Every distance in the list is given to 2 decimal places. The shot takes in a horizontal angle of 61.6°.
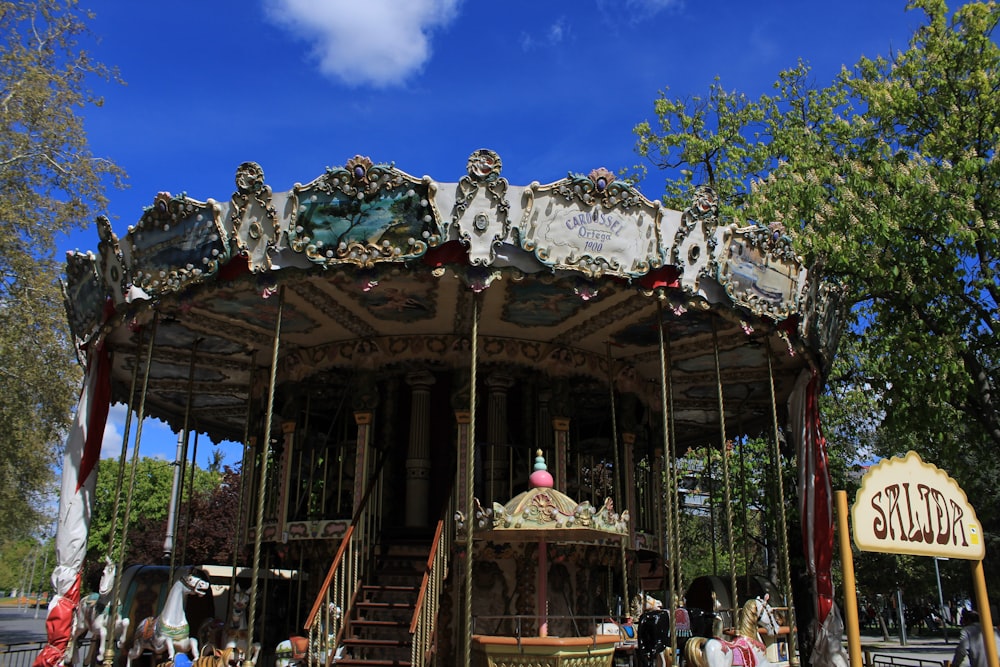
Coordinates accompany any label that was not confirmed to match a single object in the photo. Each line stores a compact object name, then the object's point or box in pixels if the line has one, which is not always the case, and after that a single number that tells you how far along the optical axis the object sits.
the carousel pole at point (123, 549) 10.16
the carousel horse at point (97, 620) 11.52
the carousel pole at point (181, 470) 12.53
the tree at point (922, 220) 13.98
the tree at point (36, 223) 17.88
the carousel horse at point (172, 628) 10.41
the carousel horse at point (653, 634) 10.39
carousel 9.38
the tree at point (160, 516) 31.17
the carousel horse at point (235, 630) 9.86
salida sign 4.64
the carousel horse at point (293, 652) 9.05
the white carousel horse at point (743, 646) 8.76
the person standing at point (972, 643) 7.96
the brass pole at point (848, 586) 4.27
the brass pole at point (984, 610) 5.44
